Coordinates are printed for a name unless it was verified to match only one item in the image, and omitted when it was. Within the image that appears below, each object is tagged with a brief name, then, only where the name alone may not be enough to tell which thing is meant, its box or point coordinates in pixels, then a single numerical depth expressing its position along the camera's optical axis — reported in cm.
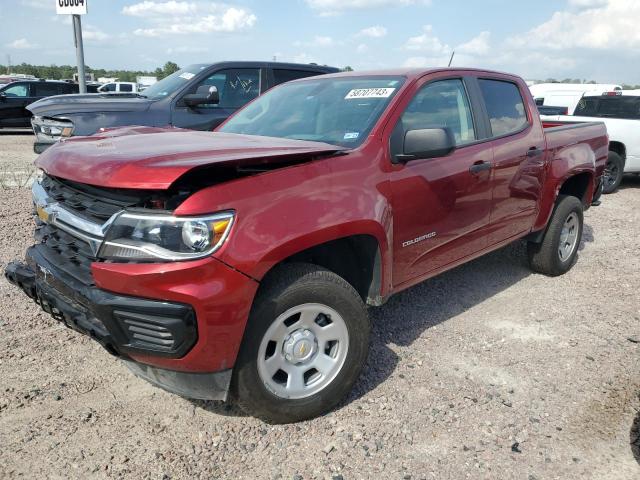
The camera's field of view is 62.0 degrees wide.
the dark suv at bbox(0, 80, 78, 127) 1577
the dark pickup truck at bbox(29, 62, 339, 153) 625
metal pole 923
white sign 883
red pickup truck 221
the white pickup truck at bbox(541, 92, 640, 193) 919
